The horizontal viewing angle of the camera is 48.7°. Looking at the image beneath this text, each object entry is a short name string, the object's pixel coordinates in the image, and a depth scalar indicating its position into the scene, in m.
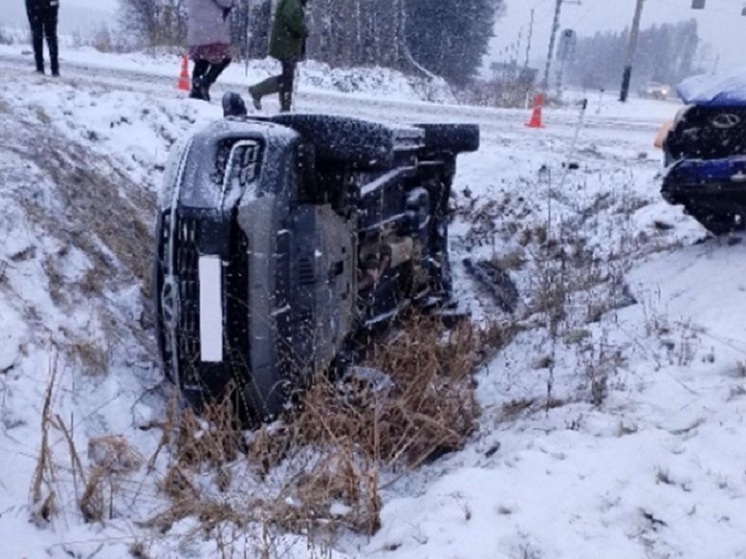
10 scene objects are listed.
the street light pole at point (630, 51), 22.72
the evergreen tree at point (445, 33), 35.53
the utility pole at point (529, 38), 55.79
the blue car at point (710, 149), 4.48
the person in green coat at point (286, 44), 8.12
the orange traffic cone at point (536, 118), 11.45
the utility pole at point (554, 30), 36.47
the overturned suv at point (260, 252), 3.19
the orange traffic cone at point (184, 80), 11.36
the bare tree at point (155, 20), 21.55
